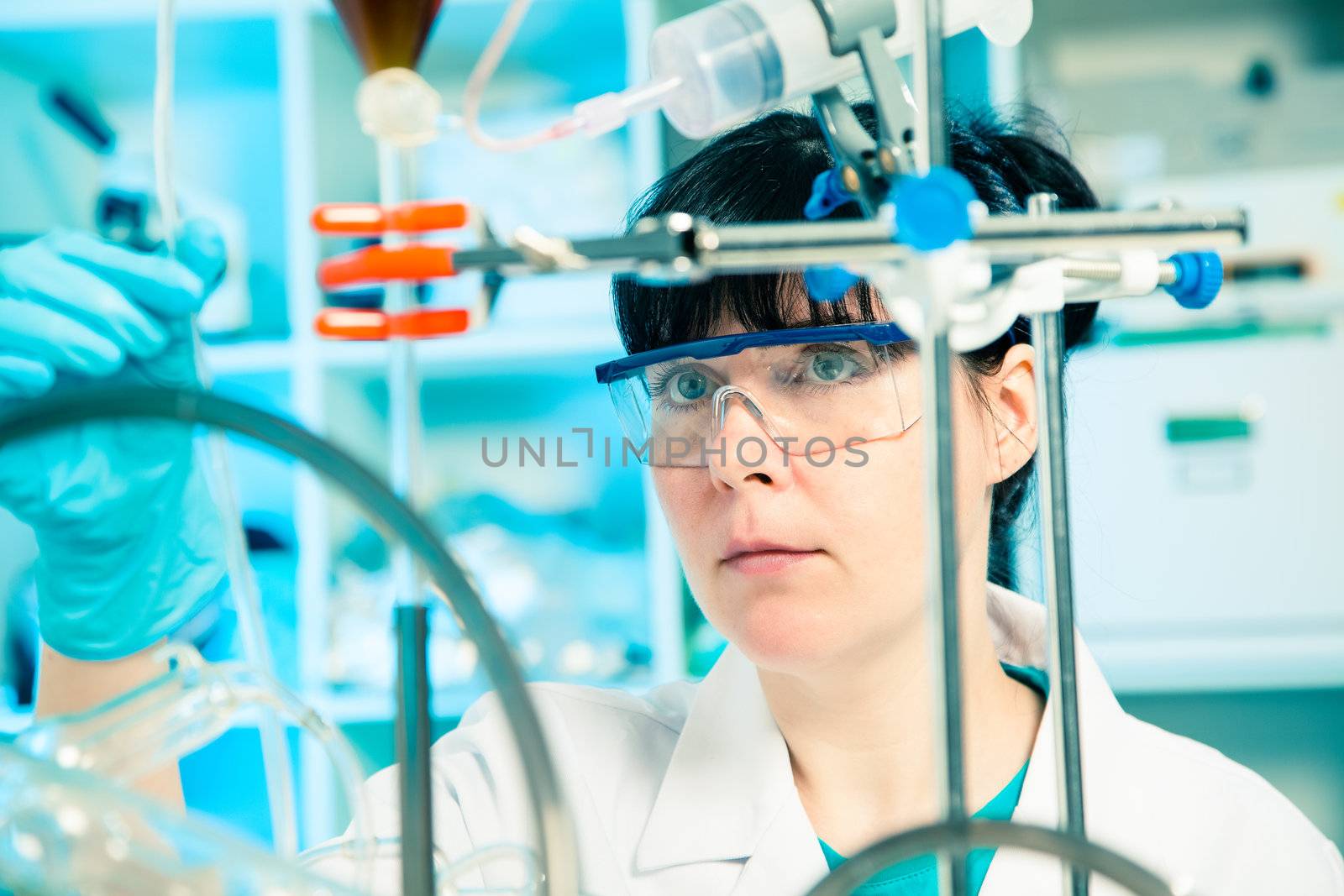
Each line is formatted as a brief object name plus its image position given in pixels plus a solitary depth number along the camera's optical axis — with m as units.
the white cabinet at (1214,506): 1.86
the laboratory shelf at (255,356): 2.00
